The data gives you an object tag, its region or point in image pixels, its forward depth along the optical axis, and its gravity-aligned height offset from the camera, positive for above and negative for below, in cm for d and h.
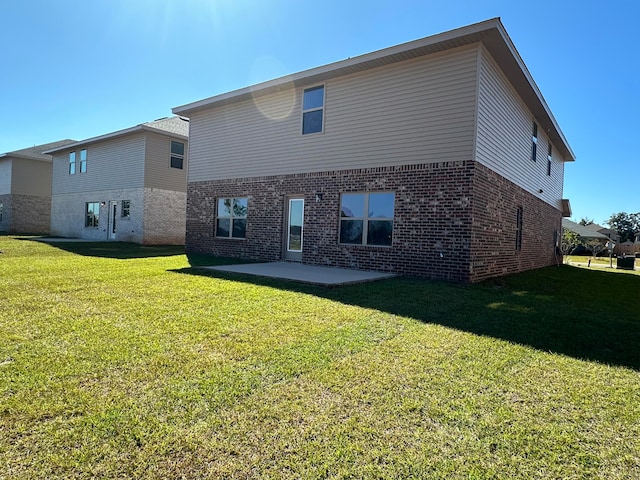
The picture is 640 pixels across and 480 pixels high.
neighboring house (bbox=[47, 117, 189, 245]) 1848 +231
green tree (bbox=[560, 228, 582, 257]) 2441 +29
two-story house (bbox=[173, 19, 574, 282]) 848 +211
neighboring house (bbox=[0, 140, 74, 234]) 2639 +236
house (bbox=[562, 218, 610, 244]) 3928 +130
